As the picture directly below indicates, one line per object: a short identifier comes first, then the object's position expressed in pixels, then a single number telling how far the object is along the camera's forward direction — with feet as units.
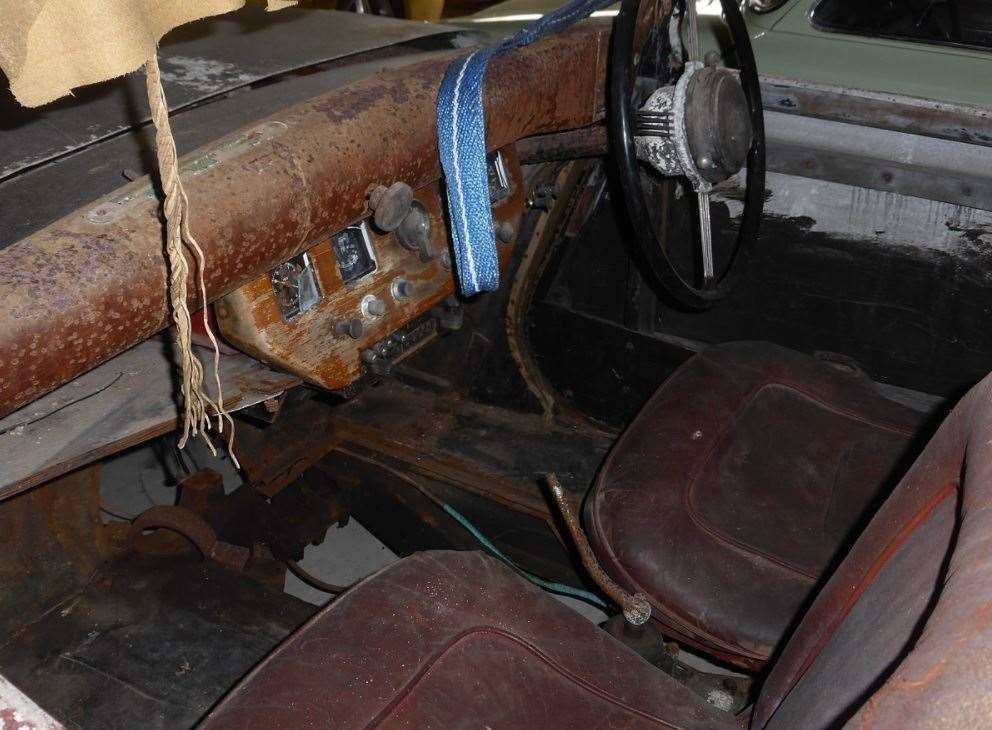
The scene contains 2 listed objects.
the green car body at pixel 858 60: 5.59
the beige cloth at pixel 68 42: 2.09
